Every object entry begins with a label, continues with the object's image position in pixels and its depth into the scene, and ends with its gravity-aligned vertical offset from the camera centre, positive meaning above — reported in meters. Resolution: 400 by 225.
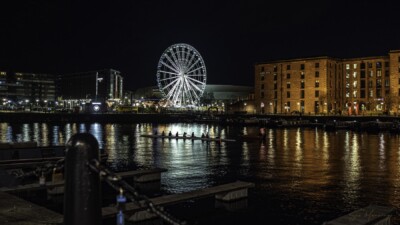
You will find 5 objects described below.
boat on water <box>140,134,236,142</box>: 53.38 -3.20
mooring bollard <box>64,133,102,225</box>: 5.10 -0.83
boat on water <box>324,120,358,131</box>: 87.00 -2.51
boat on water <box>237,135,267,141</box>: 55.81 -3.30
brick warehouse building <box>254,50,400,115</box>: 128.12 +8.60
